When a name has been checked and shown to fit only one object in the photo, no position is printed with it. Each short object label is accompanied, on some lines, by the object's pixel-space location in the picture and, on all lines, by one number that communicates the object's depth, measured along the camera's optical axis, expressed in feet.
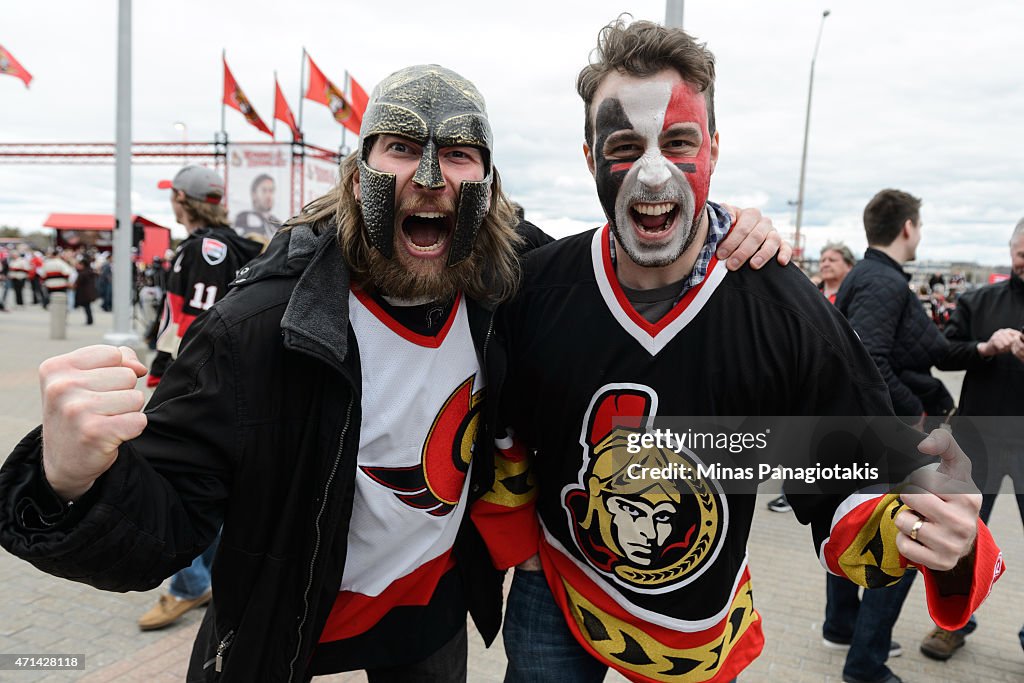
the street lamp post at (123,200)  32.27
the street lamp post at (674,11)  16.81
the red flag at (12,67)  40.83
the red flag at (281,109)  60.36
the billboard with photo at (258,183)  50.96
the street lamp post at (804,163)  64.28
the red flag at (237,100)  58.75
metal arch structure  50.85
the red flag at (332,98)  56.18
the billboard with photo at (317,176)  52.44
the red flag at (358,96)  55.98
